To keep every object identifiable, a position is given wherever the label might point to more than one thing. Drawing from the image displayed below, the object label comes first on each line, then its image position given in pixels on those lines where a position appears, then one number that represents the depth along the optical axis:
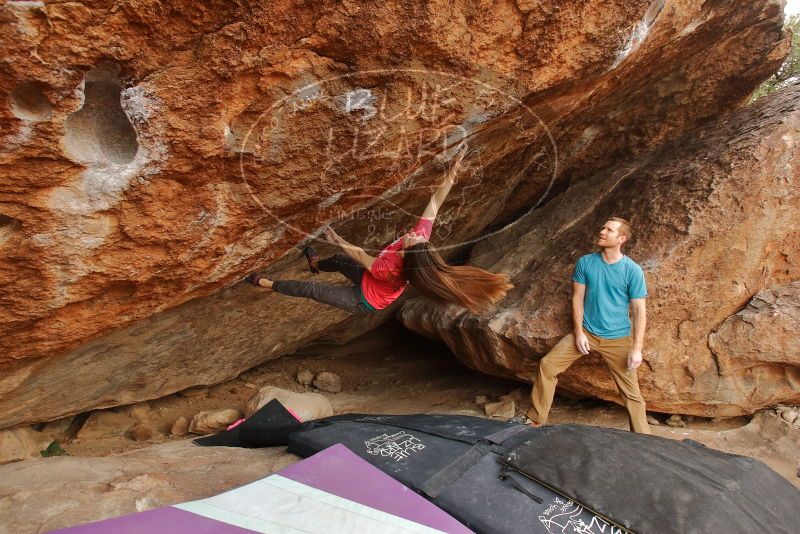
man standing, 3.47
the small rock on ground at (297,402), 4.38
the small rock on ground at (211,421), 4.51
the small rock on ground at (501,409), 4.44
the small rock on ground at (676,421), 4.19
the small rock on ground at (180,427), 4.57
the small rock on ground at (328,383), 5.65
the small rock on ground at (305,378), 5.73
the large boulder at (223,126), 2.07
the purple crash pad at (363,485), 2.08
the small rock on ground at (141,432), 4.48
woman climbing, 3.00
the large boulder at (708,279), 3.73
